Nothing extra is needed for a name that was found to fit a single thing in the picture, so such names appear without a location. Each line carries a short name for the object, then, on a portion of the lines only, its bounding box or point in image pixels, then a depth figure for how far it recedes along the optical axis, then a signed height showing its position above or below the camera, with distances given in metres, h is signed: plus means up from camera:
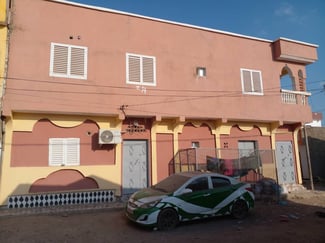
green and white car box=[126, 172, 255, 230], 7.45 -1.24
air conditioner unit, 11.24 +0.87
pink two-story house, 10.45 +2.55
